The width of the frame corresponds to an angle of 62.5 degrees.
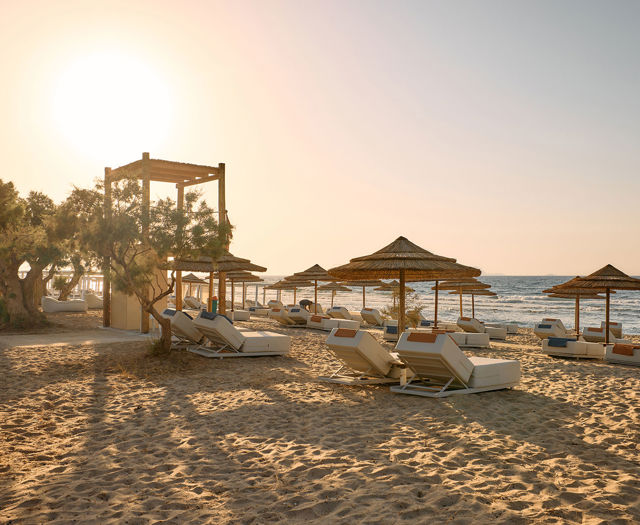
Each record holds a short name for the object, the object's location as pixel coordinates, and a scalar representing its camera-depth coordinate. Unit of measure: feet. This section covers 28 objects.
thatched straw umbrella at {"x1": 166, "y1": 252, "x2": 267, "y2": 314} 44.29
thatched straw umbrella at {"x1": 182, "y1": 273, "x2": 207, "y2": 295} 87.68
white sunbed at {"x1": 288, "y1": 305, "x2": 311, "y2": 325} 57.31
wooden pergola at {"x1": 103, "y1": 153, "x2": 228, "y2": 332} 43.16
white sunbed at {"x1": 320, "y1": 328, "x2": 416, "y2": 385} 22.99
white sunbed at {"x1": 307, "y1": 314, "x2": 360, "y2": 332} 52.71
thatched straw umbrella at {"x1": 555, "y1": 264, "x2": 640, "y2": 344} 40.09
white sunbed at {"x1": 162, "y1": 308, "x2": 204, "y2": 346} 33.53
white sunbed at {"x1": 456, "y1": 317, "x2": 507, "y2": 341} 52.49
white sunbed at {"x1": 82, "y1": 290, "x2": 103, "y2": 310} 74.02
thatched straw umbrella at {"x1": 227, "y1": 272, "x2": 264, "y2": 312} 75.27
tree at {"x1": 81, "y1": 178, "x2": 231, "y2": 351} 30.01
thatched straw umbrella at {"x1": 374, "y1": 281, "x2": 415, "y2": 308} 59.67
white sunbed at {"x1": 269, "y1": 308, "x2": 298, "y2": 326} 58.08
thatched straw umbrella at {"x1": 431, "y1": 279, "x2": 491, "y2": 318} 55.01
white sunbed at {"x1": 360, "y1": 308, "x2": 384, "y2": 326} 63.98
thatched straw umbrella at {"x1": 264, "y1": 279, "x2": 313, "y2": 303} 74.24
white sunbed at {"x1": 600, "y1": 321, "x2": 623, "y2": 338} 57.82
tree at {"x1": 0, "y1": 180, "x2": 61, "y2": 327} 43.86
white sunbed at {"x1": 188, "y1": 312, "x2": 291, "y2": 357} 30.73
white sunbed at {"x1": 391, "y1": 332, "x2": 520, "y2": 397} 20.80
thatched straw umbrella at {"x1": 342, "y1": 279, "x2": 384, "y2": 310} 67.35
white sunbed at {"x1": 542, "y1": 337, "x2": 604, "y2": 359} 35.19
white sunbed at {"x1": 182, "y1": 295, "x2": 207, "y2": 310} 81.73
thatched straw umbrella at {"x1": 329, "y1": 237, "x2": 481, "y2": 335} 27.04
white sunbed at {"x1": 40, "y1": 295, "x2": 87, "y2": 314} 66.13
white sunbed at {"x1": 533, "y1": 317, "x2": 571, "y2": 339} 50.06
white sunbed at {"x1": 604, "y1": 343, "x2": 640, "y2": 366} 32.60
